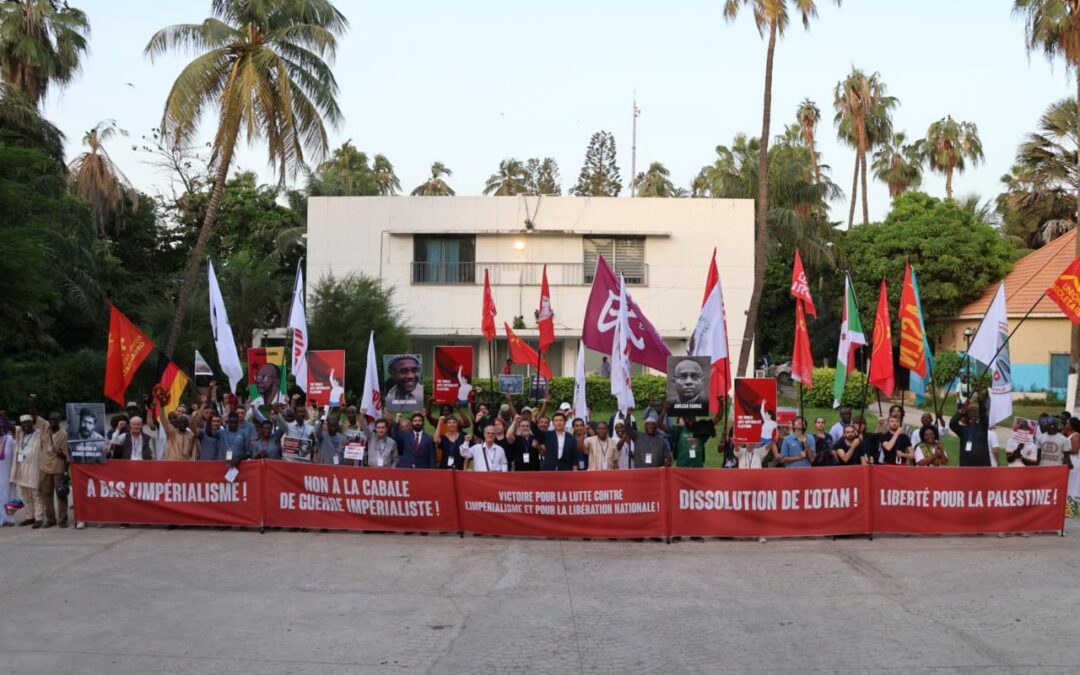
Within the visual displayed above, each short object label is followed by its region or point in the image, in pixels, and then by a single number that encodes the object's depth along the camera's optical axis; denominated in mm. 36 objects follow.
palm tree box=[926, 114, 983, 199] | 53719
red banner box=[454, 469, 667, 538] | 12078
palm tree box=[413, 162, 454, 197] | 81125
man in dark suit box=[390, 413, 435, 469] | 13008
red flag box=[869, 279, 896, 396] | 14062
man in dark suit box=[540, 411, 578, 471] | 12828
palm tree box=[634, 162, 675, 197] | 78812
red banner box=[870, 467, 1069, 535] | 12188
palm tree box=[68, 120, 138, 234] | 36438
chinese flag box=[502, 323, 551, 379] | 19031
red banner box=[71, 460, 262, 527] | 12703
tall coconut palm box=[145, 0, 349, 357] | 23609
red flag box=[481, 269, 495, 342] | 19188
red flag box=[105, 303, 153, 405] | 13766
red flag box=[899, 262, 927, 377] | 14172
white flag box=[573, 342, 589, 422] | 14555
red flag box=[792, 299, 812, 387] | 14656
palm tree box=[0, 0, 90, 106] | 29672
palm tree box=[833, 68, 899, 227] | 50531
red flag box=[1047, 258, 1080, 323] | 14164
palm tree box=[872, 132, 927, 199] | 56594
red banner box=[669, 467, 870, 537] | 12094
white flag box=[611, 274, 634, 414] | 13344
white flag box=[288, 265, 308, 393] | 16156
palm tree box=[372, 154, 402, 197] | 74750
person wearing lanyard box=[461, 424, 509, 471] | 12750
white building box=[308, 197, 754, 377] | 33219
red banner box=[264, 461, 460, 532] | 12414
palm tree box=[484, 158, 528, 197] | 85062
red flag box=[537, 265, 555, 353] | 16750
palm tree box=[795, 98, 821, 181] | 58219
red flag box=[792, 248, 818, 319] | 14859
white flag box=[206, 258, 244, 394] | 15469
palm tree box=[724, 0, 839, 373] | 25516
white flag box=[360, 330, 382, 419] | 15241
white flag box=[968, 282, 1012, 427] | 13656
